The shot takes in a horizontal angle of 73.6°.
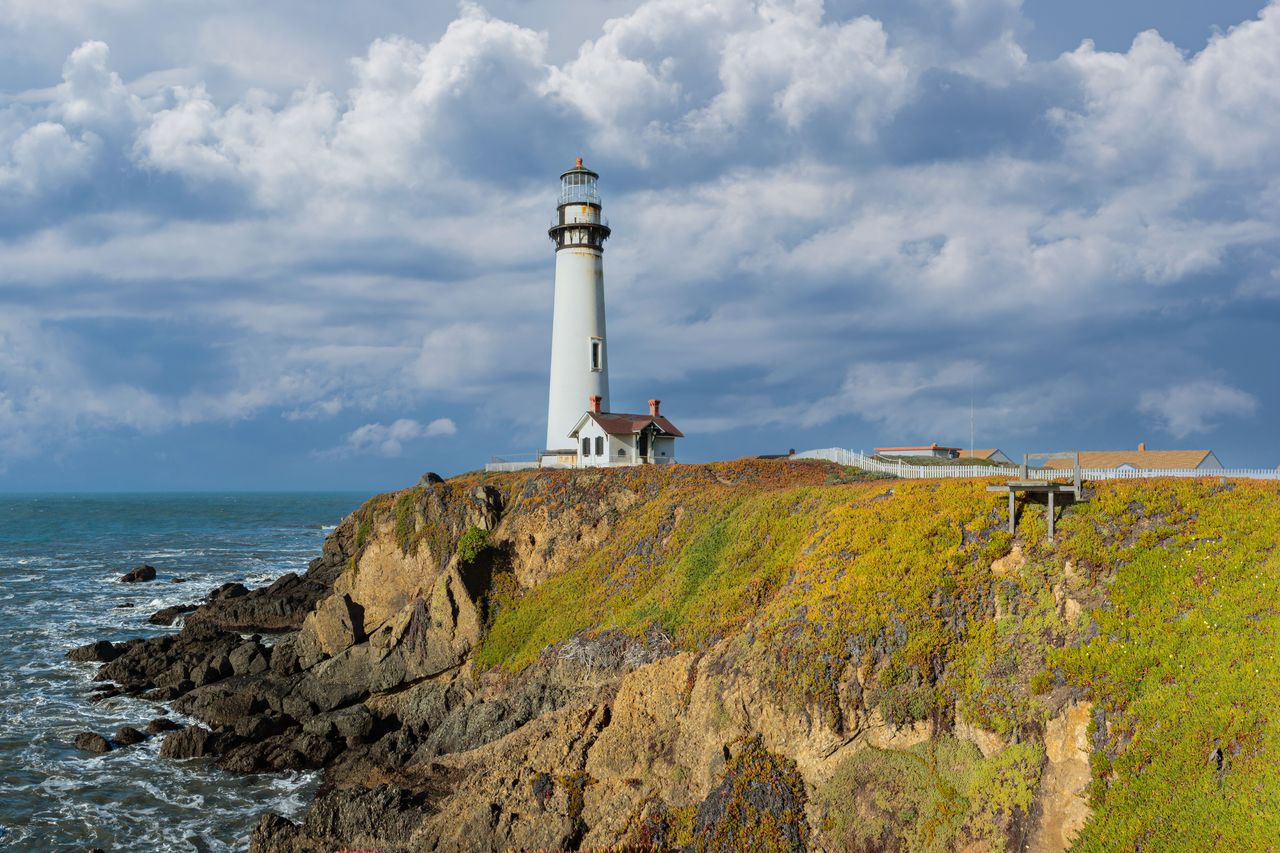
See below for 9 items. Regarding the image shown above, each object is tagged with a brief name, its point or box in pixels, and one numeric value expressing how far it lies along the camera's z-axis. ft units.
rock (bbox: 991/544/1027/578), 65.51
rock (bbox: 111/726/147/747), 94.63
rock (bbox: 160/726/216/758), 91.35
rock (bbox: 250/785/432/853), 69.46
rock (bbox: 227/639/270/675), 118.32
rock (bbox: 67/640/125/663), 128.26
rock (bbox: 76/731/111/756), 92.17
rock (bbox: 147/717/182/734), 98.17
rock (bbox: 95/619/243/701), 116.26
